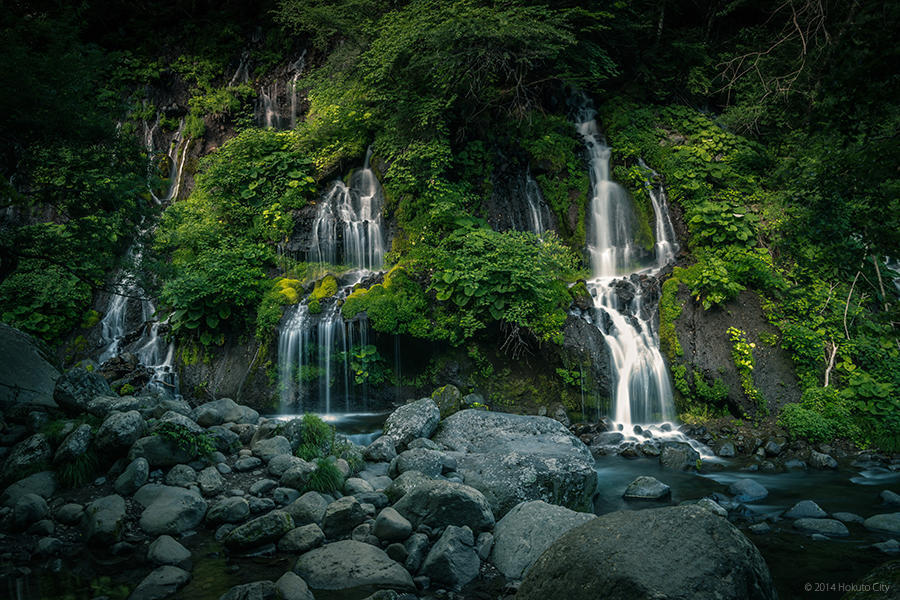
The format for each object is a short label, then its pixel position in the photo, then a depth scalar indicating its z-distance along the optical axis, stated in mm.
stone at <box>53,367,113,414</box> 7176
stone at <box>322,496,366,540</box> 5395
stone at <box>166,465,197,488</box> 6121
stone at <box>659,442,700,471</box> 8125
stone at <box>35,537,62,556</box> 4898
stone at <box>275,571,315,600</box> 4168
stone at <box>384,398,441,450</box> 8055
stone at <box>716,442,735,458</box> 8797
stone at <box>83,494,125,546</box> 5066
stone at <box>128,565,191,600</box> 4277
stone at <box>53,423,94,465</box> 6066
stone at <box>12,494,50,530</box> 5191
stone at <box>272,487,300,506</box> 6094
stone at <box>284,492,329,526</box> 5562
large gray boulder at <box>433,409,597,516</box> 6113
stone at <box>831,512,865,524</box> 5981
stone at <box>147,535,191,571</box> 4805
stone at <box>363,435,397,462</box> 7602
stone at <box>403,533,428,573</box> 4786
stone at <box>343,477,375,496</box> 6375
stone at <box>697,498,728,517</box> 6093
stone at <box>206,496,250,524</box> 5598
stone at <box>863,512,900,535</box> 5645
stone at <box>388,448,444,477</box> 6832
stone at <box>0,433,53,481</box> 5980
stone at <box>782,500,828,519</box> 6137
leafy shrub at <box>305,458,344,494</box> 6301
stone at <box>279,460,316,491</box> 6328
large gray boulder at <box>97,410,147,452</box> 6219
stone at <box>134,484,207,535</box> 5383
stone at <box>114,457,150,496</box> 5867
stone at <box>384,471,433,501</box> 6181
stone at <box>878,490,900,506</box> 6578
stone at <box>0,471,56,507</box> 5527
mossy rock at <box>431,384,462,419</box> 9773
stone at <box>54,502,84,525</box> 5379
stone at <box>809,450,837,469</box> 8117
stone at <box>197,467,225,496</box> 6117
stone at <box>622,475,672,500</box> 6875
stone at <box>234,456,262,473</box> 6719
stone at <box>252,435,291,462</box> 7051
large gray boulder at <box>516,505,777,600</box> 3051
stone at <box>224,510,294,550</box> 5051
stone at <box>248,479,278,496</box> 6195
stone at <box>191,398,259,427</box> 7824
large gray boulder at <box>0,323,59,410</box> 7195
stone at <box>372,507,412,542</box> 5145
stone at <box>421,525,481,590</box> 4605
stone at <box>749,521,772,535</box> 5812
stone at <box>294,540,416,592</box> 4520
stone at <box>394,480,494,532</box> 5324
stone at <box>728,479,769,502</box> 6875
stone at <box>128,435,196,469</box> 6238
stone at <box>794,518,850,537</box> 5680
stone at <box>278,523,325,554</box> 5094
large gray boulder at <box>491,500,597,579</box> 4773
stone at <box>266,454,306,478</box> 6640
